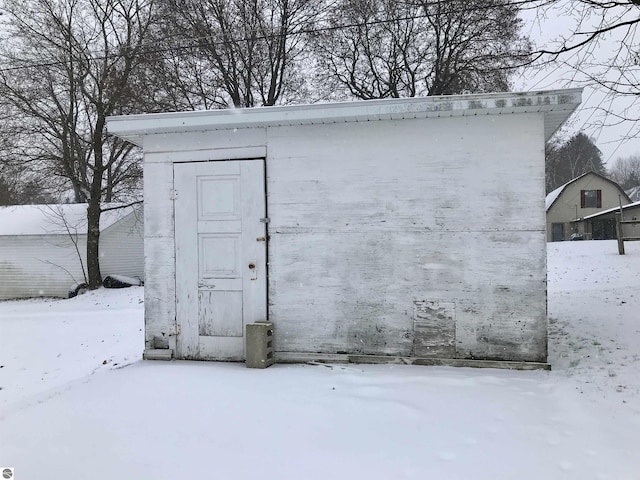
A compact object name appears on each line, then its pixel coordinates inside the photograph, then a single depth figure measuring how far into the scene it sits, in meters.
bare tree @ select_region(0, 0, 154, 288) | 17.67
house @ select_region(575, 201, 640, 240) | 30.89
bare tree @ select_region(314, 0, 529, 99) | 14.84
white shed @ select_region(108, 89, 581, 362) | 5.17
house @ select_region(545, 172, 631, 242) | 34.88
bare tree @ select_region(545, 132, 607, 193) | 51.84
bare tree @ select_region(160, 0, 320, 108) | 17.14
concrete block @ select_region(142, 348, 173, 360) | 5.83
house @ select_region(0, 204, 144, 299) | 19.48
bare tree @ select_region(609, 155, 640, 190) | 63.06
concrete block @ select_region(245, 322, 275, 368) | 5.34
